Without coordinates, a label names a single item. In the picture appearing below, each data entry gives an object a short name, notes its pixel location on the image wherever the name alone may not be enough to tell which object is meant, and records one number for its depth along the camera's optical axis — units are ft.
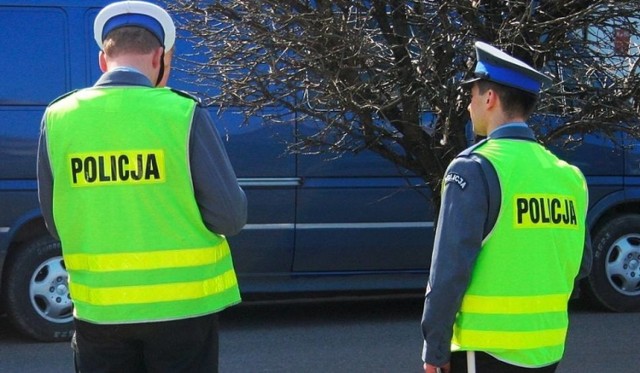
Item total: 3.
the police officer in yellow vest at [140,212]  15.94
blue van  41.66
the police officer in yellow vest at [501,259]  16.15
